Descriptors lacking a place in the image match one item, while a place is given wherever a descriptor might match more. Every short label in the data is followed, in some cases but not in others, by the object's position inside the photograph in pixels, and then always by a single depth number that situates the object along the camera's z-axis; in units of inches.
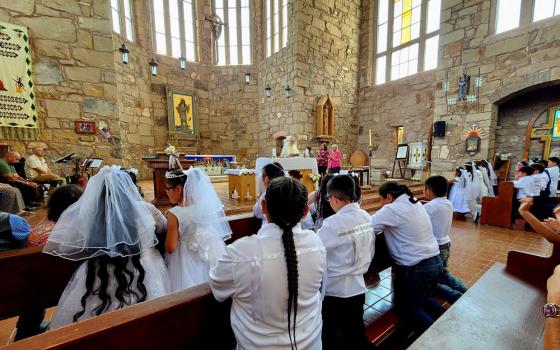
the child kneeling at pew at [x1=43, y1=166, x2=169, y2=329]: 45.5
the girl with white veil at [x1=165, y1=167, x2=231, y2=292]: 58.8
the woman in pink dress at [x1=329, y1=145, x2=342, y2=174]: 270.7
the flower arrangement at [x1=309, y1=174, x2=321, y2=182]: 187.6
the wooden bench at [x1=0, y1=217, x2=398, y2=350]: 29.6
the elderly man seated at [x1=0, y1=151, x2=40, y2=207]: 154.8
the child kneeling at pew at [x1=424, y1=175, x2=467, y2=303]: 78.5
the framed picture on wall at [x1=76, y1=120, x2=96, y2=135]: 210.1
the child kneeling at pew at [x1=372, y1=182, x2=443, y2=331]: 67.7
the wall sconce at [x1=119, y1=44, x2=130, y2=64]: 265.3
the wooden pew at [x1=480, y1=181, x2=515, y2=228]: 178.2
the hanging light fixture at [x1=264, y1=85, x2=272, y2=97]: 362.3
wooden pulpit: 163.8
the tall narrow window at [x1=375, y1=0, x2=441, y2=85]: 324.8
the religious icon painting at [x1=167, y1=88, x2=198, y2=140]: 377.1
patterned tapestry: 181.0
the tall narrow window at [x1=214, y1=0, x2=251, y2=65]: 406.9
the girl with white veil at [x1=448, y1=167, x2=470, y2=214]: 200.8
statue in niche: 339.3
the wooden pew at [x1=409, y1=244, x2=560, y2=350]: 39.7
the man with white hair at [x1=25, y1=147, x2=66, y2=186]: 179.0
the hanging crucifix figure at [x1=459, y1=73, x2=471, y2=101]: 262.8
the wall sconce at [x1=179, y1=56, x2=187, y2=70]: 347.6
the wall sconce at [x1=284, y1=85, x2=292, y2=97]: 326.7
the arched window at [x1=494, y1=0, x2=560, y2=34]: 221.8
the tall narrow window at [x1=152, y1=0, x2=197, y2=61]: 373.2
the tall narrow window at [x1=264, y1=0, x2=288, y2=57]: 352.8
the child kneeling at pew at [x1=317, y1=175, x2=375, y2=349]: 54.5
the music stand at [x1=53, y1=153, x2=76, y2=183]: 171.9
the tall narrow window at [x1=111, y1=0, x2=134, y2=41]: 306.0
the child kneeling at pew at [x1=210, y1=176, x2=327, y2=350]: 35.4
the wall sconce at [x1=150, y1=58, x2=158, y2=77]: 323.3
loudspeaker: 280.5
